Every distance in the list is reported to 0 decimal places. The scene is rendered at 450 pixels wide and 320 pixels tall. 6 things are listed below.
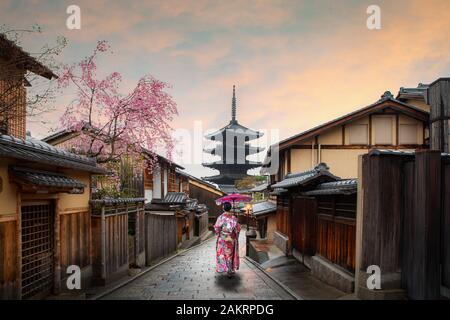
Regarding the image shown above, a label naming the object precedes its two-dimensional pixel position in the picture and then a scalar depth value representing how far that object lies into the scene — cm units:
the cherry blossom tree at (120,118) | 1389
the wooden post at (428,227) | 598
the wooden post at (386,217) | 692
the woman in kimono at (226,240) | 1132
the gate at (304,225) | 1182
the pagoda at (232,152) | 5628
